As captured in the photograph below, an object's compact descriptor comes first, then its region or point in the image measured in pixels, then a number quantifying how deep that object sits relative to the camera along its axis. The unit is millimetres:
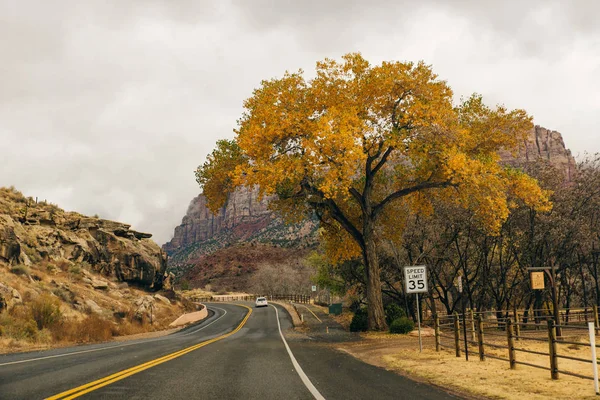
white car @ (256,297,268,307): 67231
